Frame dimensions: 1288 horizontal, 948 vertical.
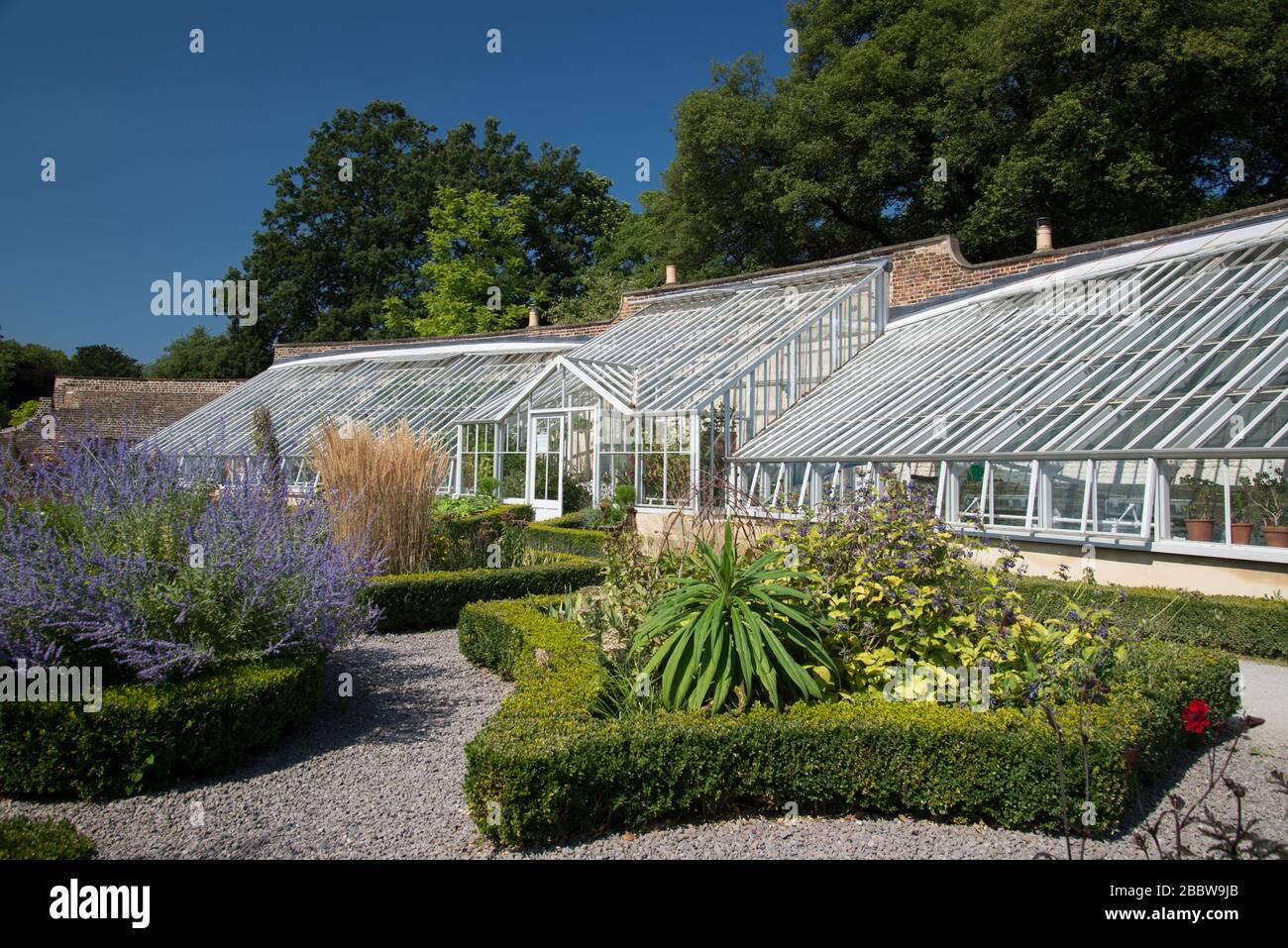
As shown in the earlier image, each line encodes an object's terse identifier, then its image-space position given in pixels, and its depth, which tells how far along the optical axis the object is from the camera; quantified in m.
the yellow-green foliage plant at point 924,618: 4.86
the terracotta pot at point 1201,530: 8.16
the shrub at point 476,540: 10.10
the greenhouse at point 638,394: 15.16
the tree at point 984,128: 20.67
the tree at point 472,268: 34.56
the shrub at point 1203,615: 6.96
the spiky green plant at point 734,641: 4.59
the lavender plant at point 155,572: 4.62
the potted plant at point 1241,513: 7.84
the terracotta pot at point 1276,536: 7.59
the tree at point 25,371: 42.69
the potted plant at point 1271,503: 7.62
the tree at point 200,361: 44.25
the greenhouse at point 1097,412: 8.27
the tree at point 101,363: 54.09
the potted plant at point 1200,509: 8.18
